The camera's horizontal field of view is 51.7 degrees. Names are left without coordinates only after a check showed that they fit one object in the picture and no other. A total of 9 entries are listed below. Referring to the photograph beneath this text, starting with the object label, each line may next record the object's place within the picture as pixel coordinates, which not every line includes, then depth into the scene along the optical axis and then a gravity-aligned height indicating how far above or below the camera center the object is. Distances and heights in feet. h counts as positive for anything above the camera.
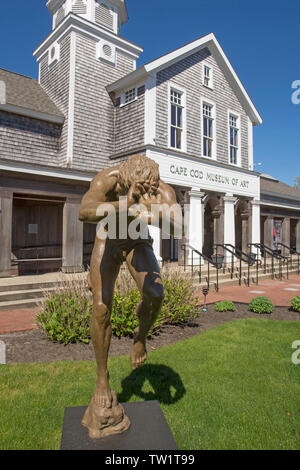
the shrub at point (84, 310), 17.51 -4.10
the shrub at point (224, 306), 25.26 -5.10
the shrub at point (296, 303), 25.85 -4.94
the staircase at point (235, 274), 38.73 -4.31
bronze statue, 7.53 -0.47
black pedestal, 7.87 -5.14
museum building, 39.47 +17.02
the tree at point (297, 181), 199.72 +41.17
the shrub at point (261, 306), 25.21 -5.02
